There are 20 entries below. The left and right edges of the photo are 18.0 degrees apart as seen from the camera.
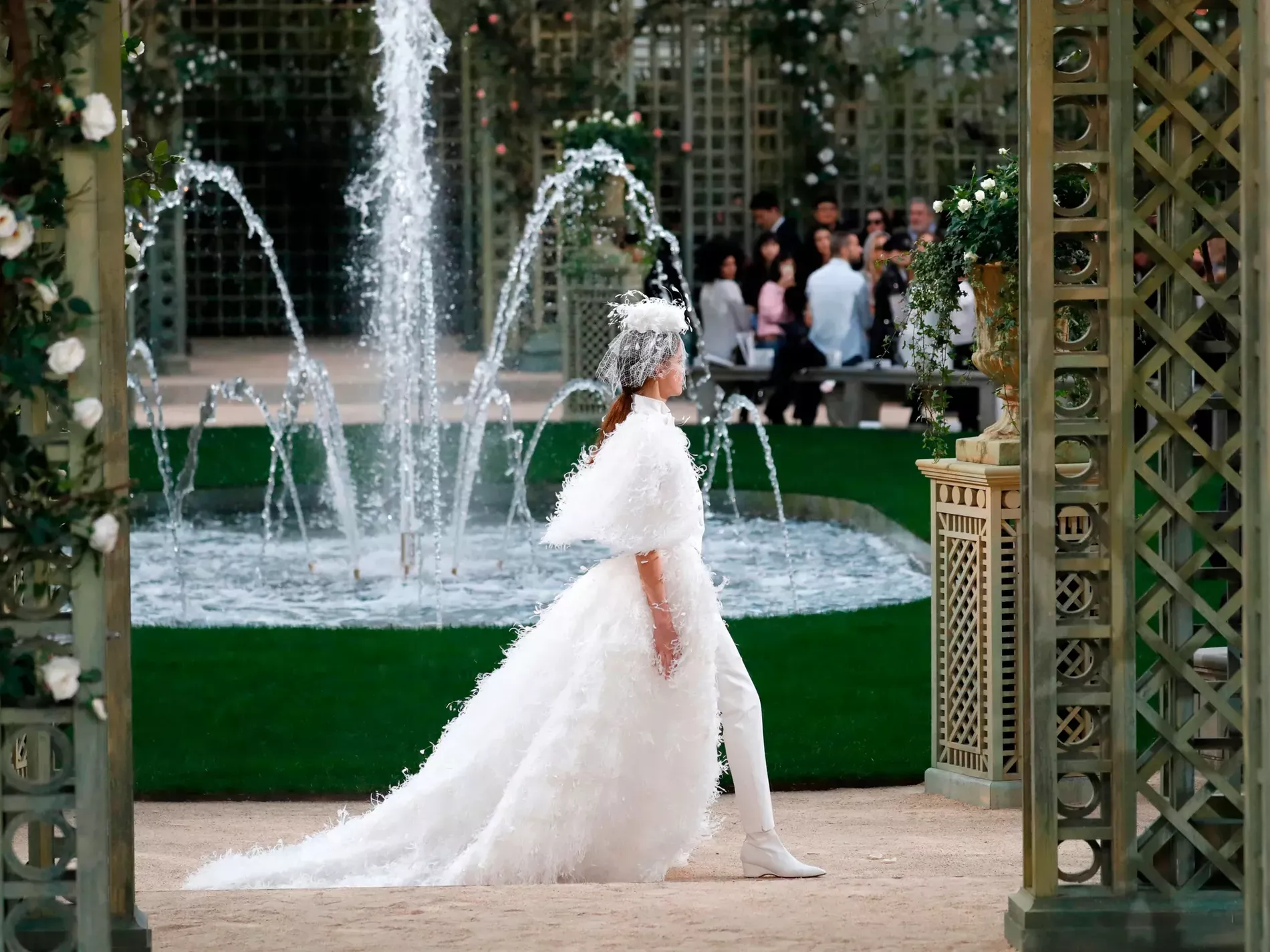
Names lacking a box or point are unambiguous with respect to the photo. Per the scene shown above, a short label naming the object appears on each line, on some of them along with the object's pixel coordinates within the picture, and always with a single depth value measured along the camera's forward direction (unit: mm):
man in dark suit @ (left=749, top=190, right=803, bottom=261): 31000
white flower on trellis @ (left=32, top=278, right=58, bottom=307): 6038
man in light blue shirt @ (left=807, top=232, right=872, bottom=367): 27952
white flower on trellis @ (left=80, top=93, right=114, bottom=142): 6099
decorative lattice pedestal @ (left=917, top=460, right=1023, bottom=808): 11436
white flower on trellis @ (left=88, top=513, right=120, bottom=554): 6095
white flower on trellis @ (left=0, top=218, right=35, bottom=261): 5988
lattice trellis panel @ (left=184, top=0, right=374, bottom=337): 41836
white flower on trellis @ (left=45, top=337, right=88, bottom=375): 6088
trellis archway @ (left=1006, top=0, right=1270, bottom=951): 7019
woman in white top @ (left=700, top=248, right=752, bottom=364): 29769
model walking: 9474
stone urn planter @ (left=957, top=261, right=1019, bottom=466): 11298
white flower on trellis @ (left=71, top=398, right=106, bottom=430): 6099
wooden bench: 27614
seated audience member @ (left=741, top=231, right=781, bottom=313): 30107
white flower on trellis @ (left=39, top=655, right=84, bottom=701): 6080
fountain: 17624
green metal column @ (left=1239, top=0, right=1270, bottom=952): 6103
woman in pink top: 28845
